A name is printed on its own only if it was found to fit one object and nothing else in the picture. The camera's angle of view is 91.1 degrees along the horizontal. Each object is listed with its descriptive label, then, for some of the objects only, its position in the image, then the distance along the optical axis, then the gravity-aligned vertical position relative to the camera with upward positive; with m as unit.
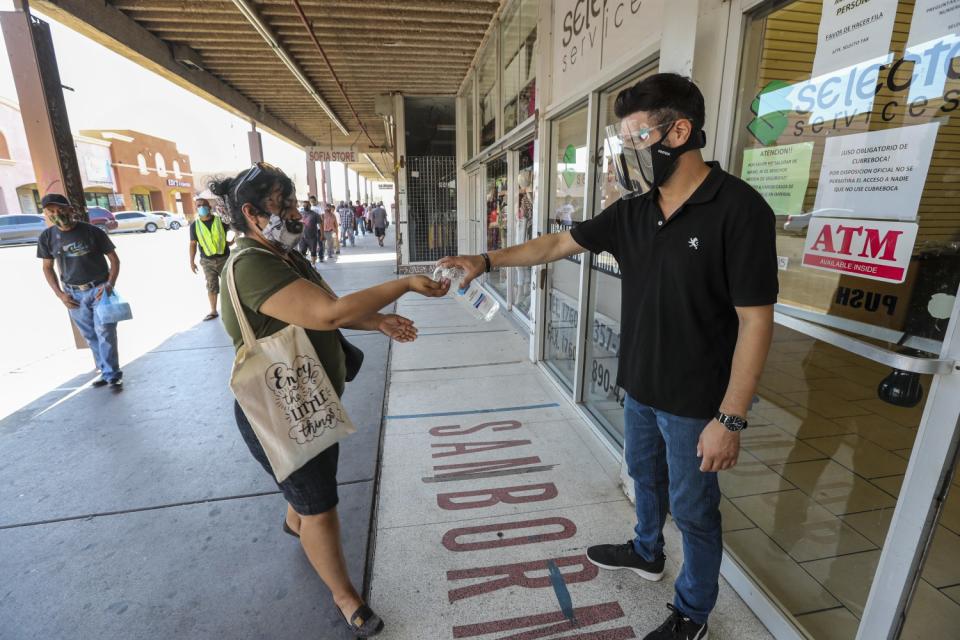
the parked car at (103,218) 22.00 -0.55
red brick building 33.19 +2.63
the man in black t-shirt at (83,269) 3.93 -0.53
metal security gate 10.38 +0.02
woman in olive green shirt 1.52 -0.32
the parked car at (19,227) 18.33 -0.82
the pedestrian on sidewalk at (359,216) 23.14 -0.50
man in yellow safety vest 5.99 -0.44
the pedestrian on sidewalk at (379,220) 15.88 -0.44
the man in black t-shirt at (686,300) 1.32 -0.27
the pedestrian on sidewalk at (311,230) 10.30 -0.53
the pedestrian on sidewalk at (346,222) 17.15 -0.55
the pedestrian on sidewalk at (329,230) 12.92 -0.63
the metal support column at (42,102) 4.63 +1.04
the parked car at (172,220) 28.82 -0.88
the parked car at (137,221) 25.64 -0.82
